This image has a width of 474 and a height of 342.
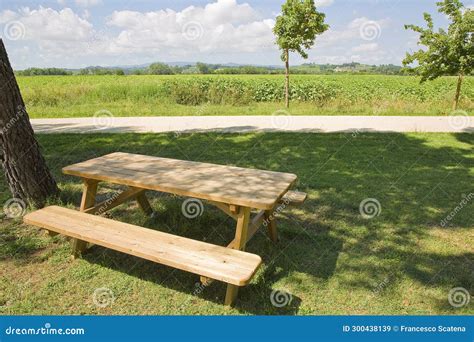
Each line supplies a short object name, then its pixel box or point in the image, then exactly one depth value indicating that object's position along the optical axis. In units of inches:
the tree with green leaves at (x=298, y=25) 457.7
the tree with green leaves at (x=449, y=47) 342.3
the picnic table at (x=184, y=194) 109.5
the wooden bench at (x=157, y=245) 104.4
